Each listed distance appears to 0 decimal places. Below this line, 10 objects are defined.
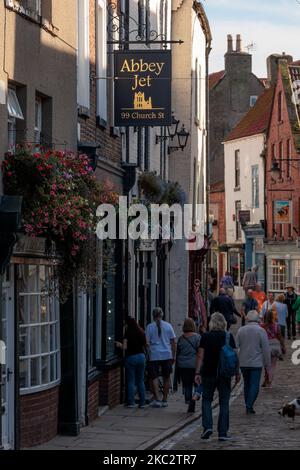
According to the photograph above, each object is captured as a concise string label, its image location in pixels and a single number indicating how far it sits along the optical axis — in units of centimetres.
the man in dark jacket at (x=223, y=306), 3164
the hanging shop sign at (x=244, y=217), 6450
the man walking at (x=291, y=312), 3906
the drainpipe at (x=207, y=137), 4312
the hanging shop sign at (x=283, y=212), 5872
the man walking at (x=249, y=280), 4373
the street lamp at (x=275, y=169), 5153
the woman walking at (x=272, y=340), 2467
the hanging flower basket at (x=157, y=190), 2433
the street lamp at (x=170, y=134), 2976
